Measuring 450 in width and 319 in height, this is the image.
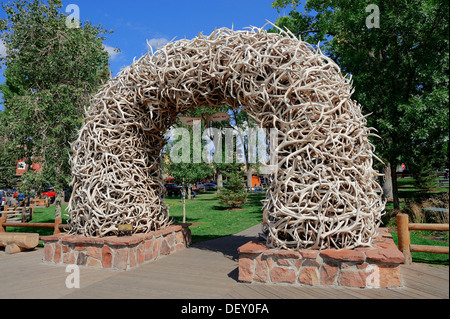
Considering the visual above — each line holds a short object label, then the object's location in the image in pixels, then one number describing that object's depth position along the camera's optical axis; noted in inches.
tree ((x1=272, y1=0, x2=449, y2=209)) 340.2
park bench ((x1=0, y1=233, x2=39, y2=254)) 275.0
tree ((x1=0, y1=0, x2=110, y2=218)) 332.5
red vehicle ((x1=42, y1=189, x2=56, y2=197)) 975.3
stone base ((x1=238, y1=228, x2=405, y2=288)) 146.6
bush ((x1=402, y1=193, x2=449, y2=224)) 288.7
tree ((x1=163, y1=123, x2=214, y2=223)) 542.0
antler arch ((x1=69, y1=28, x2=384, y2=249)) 161.2
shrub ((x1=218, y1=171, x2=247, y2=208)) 699.4
